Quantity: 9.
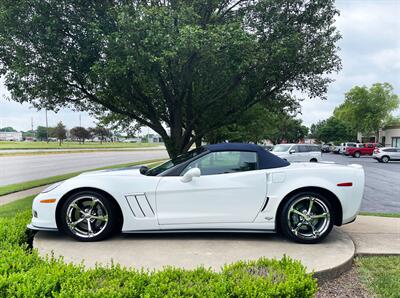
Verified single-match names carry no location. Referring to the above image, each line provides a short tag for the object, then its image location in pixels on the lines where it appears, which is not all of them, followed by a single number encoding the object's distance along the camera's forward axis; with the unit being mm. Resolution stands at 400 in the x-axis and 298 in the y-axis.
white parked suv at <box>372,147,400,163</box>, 25812
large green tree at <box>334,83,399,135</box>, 44719
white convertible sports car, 3961
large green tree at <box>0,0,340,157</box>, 6461
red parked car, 33750
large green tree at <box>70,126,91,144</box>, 75500
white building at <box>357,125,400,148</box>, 43562
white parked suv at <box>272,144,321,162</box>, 18422
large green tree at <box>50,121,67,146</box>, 66375
